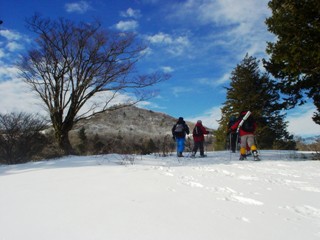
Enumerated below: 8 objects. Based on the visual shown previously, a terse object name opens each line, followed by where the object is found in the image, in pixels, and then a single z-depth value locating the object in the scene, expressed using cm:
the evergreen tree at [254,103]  2270
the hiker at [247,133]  1000
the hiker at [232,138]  1345
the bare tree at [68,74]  1520
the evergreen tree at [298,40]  856
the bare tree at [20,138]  1528
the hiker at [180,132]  1225
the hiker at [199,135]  1200
